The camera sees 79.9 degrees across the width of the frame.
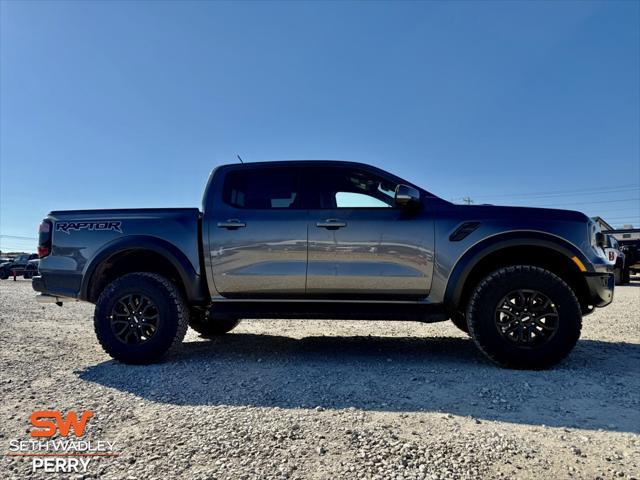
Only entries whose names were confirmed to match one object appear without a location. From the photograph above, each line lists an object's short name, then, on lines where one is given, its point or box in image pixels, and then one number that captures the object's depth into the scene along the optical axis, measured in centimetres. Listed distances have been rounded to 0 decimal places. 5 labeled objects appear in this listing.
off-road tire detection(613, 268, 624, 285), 1380
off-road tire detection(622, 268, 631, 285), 1384
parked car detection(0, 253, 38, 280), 2377
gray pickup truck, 340
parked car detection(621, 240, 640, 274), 1384
